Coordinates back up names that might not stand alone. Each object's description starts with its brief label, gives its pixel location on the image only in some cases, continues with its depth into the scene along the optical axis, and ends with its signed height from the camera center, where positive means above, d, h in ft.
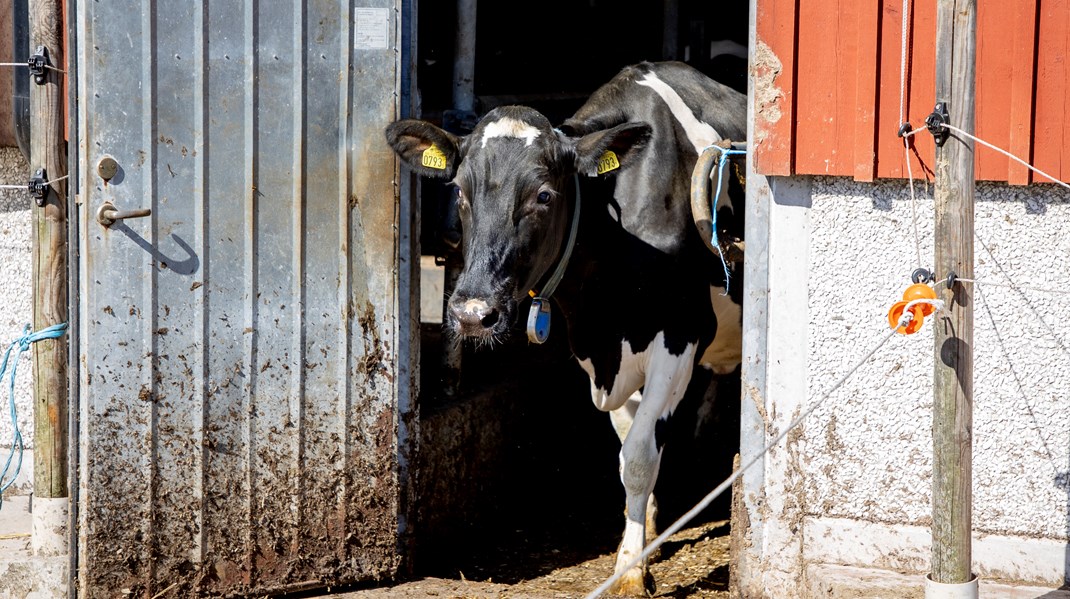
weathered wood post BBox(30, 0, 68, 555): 30.63 -0.92
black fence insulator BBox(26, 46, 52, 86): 30.25 +2.12
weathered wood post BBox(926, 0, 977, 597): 22.06 -0.88
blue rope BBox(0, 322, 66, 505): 31.07 -1.55
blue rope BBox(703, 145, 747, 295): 31.58 +0.81
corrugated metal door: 28.84 -0.91
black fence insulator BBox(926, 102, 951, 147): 21.99 +1.07
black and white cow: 30.86 -0.08
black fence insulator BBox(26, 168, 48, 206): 30.50 +0.52
